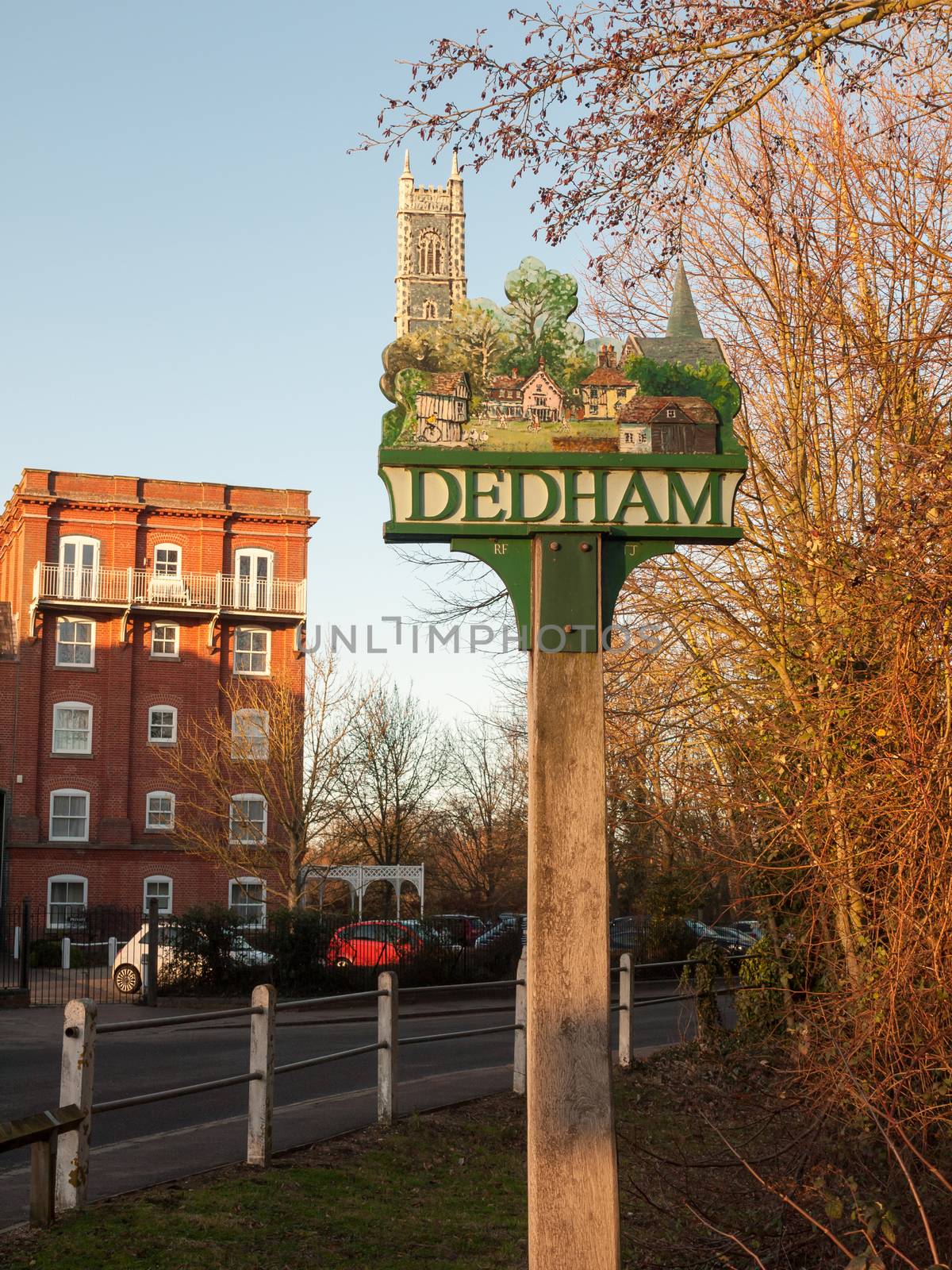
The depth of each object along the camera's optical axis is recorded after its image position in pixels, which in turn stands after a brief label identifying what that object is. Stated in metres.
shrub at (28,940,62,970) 30.92
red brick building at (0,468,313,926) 37.88
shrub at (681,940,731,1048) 13.99
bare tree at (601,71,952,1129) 6.21
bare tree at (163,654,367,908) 30.66
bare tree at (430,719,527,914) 45.75
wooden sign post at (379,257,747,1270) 3.78
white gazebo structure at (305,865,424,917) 33.72
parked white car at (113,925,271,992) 22.42
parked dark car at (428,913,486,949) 25.42
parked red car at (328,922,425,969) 23.81
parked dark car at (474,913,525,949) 26.14
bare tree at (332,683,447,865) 42.69
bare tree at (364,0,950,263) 6.16
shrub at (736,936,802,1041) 13.19
